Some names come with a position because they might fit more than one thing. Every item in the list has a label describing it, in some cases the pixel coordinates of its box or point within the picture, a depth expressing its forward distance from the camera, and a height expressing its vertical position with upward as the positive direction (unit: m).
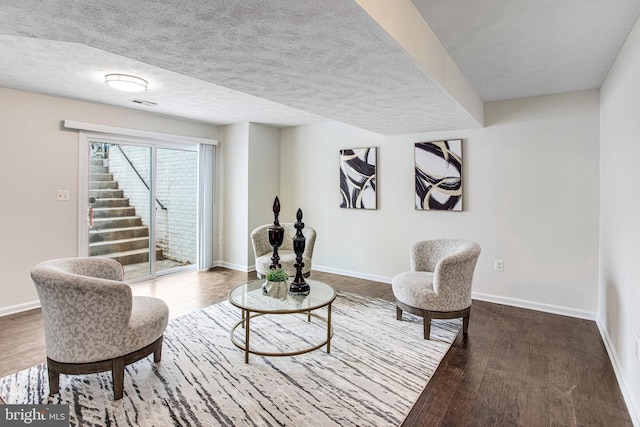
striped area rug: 1.90 -1.12
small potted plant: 2.81 -0.59
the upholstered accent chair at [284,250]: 4.04 -0.50
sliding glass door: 4.21 +0.09
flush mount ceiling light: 2.98 +1.18
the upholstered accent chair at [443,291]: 2.79 -0.67
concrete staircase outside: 4.18 -0.17
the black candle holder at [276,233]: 3.08 -0.19
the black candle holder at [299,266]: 2.90 -0.47
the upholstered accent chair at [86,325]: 1.88 -0.66
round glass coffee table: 2.44 -0.69
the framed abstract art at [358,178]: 4.66 +0.50
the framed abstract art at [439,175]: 3.99 +0.47
